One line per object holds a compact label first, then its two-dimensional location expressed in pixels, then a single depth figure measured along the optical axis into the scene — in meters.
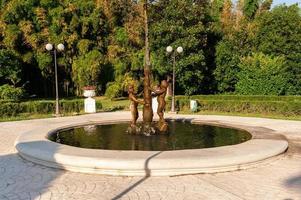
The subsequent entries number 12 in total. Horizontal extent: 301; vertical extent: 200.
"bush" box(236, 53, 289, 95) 28.62
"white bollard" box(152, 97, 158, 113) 20.31
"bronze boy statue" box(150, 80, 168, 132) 11.91
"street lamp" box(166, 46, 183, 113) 21.09
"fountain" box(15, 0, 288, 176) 7.71
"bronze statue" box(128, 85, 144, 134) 11.70
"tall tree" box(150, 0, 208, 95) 26.95
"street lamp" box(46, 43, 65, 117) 19.56
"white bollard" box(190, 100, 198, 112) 21.48
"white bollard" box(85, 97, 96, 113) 21.69
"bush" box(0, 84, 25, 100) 27.31
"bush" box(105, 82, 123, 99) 32.50
